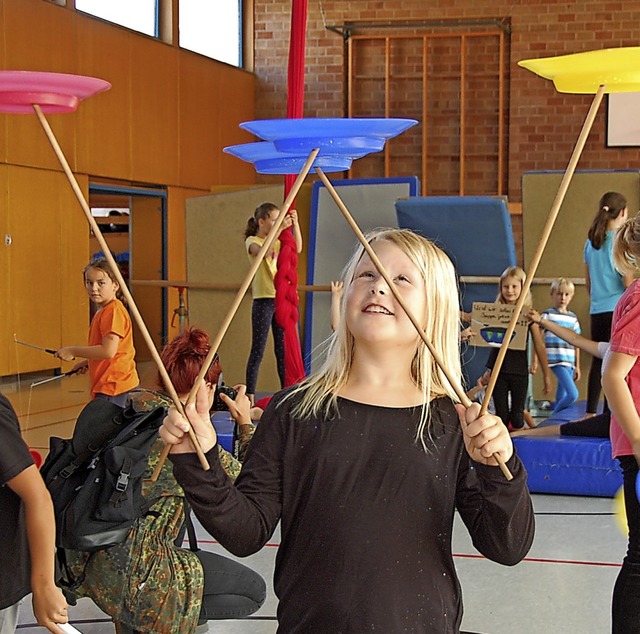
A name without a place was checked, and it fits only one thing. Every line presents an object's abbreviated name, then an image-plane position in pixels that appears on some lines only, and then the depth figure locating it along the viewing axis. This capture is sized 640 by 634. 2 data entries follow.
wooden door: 9.87
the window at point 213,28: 10.25
